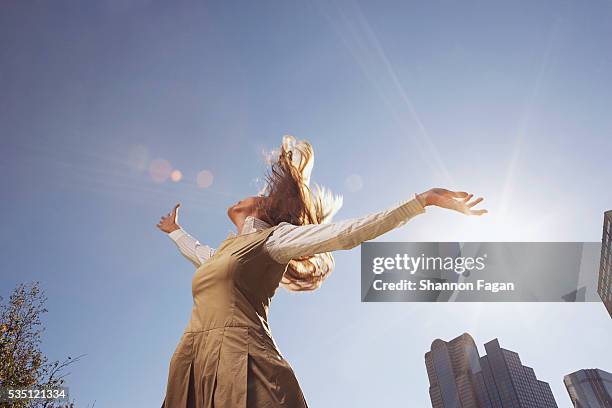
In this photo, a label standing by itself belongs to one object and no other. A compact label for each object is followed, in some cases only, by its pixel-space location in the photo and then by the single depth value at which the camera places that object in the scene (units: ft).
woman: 6.38
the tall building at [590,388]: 367.25
